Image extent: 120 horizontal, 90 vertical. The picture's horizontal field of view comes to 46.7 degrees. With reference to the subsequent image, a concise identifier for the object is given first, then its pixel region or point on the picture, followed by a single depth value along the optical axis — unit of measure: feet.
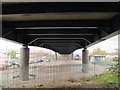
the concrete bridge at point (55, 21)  22.30
